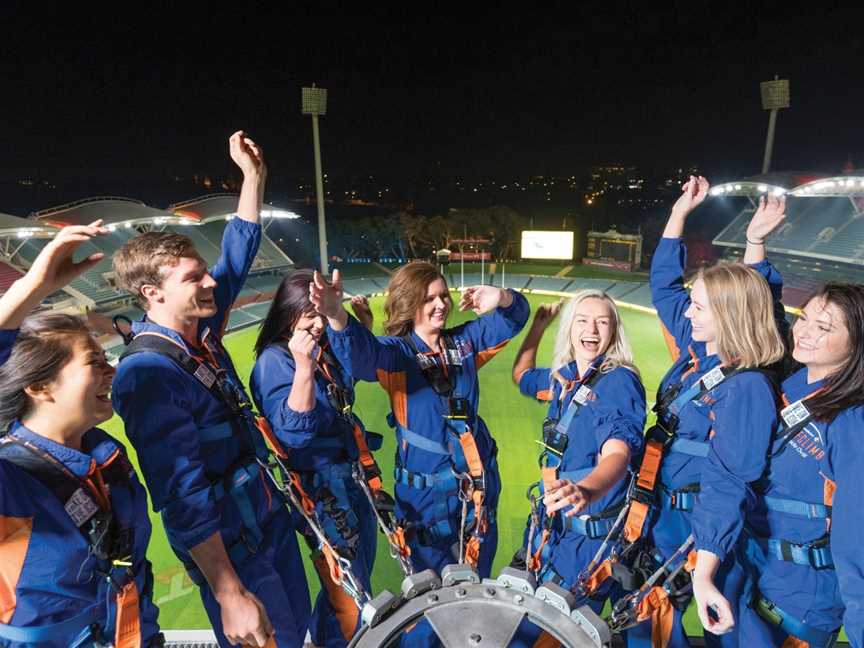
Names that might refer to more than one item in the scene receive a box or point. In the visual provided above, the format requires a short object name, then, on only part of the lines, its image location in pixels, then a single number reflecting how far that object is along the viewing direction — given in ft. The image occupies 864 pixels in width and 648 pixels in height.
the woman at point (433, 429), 9.24
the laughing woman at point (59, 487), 4.90
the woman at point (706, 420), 6.05
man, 5.71
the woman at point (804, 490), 5.73
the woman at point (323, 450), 8.20
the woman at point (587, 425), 7.24
